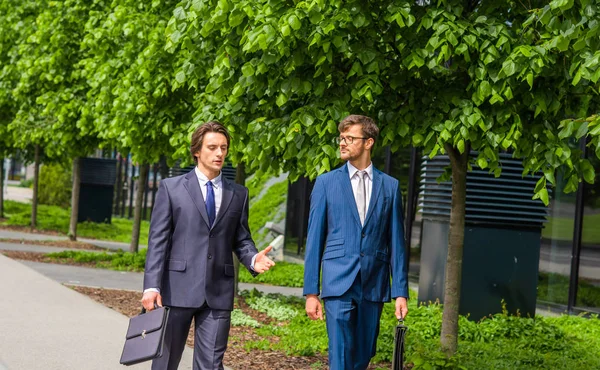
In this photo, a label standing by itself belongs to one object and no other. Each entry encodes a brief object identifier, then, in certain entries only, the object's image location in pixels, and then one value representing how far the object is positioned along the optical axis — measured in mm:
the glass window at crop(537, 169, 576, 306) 14211
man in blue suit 5523
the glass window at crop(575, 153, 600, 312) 13523
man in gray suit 5504
